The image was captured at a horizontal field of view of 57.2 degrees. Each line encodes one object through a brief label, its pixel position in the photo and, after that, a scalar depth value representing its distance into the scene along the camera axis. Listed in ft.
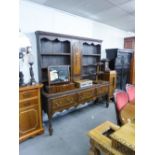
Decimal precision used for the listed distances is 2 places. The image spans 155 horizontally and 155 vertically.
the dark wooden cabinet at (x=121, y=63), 14.16
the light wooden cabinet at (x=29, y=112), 7.34
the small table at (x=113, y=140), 3.05
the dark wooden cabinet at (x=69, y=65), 8.53
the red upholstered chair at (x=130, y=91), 8.12
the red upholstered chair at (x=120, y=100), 6.13
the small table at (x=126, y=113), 5.73
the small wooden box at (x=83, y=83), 9.97
